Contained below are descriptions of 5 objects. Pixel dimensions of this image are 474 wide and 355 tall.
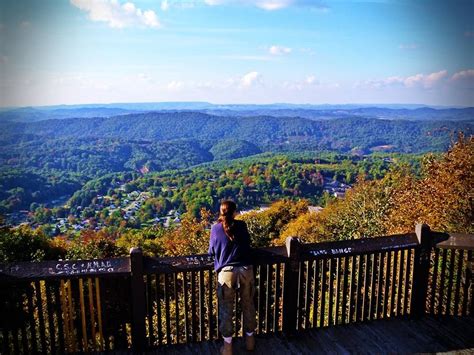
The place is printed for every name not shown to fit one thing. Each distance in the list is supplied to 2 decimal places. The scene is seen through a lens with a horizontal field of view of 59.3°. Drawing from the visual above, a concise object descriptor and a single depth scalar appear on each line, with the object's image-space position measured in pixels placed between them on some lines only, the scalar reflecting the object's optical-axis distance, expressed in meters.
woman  4.15
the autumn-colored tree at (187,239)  27.54
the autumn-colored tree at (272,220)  32.66
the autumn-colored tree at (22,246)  20.07
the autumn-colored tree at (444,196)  13.38
